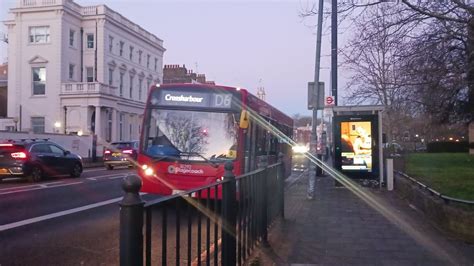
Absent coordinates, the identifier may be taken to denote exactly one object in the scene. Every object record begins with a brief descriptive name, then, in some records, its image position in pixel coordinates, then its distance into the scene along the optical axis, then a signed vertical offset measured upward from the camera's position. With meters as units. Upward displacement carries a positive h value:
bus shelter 17.34 +0.18
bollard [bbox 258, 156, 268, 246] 7.94 -0.97
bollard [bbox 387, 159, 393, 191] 16.73 -0.95
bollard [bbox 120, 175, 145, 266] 3.11 -0.46
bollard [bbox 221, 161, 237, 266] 5.59 -0.82
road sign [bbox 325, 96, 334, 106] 19.78 +1.80
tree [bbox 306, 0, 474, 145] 10.78 +2.37
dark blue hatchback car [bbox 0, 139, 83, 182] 19.08 -0.58
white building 42.69 +6.75
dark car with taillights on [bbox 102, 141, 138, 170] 28.92 -0.60
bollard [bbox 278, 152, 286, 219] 10.16 -0.79
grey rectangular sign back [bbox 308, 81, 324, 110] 15.12 +1.50
